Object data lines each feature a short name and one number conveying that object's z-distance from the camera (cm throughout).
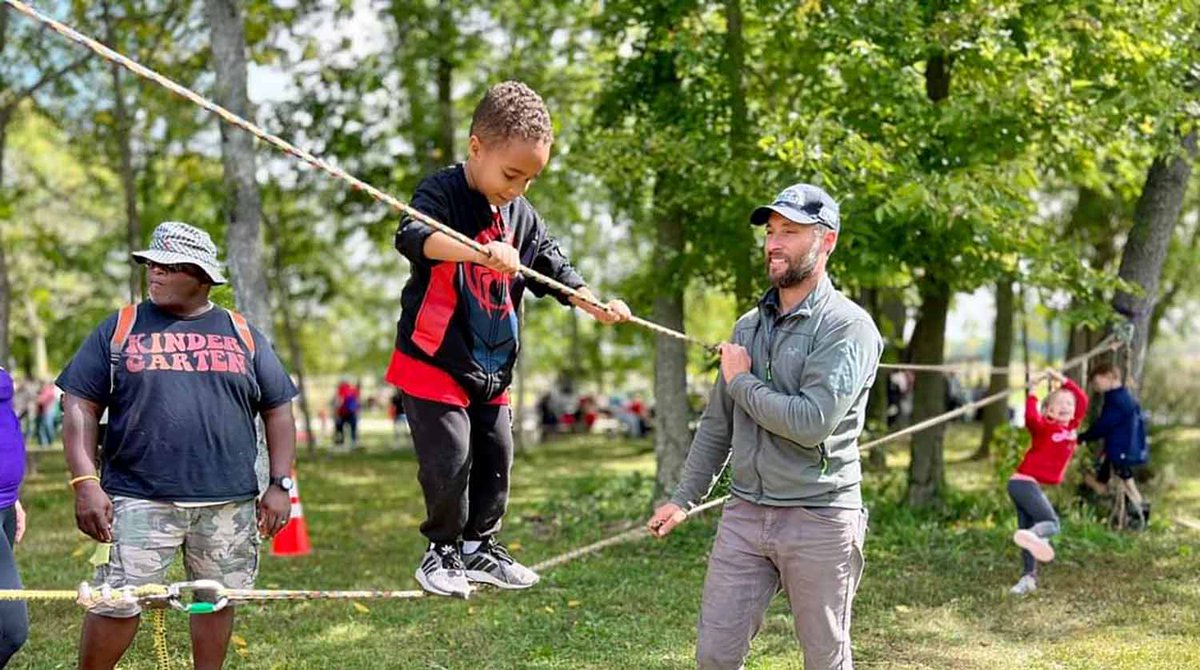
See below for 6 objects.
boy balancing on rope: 378
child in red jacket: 731
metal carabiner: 358
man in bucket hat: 381
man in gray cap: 370
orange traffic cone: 890
